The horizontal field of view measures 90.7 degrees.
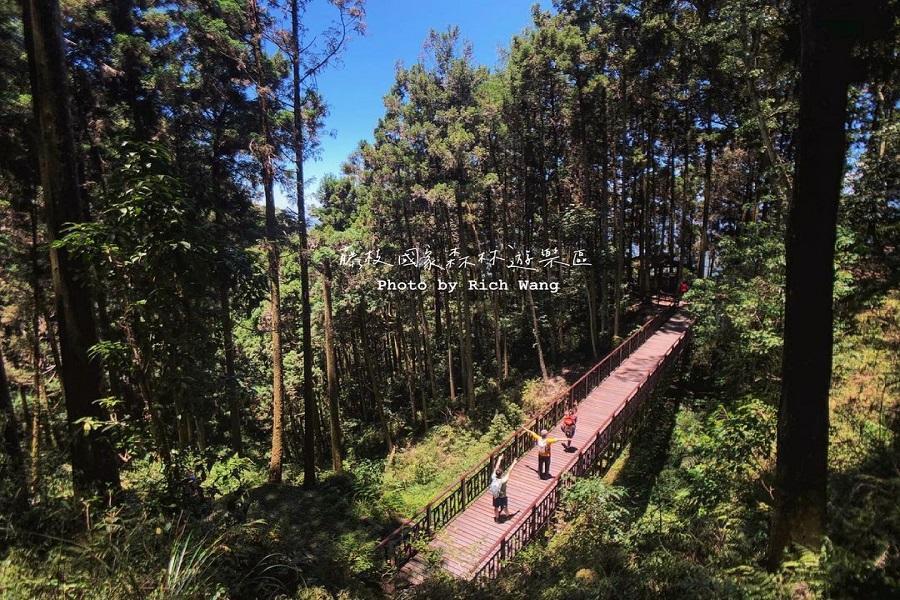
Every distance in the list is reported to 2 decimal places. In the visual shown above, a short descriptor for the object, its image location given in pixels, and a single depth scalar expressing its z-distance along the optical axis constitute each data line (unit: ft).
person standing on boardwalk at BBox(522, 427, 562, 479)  35.68
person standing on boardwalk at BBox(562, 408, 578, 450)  38.84
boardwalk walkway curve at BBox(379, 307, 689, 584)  29.55
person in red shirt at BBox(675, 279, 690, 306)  70.03
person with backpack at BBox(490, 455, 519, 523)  31.45
